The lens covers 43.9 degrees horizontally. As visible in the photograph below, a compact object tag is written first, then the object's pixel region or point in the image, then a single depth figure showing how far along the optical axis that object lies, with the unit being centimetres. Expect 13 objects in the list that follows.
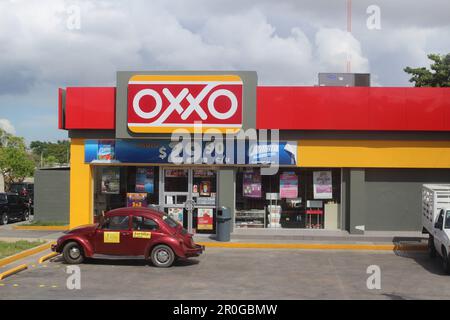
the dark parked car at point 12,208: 2695
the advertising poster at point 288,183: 2208
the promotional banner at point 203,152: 2120
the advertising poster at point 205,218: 2172
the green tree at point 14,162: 4956
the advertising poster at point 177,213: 2180
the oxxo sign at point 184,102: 2080
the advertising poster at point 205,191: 2186
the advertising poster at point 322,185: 2205
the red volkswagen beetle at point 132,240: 1537
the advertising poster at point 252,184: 2198
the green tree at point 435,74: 4119
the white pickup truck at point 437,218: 1485
